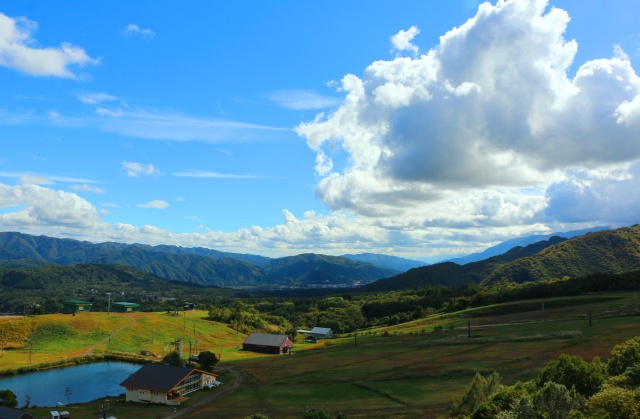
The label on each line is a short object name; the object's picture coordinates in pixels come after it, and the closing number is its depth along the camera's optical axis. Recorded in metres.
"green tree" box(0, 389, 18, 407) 62.50
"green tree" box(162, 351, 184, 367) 92.19
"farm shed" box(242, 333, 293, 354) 132.38
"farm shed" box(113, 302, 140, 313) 171.25
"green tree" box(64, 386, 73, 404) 77.34
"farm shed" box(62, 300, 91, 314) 156.25
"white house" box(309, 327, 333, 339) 176.19
